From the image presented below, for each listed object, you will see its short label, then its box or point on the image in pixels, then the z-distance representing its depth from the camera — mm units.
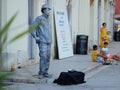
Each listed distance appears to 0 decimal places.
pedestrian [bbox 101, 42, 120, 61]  16444
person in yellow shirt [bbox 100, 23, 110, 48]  22308
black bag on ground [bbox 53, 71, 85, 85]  10539
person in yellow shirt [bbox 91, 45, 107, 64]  16420
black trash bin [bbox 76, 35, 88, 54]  21062
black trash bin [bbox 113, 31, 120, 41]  39125
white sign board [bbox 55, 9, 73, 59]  18016
